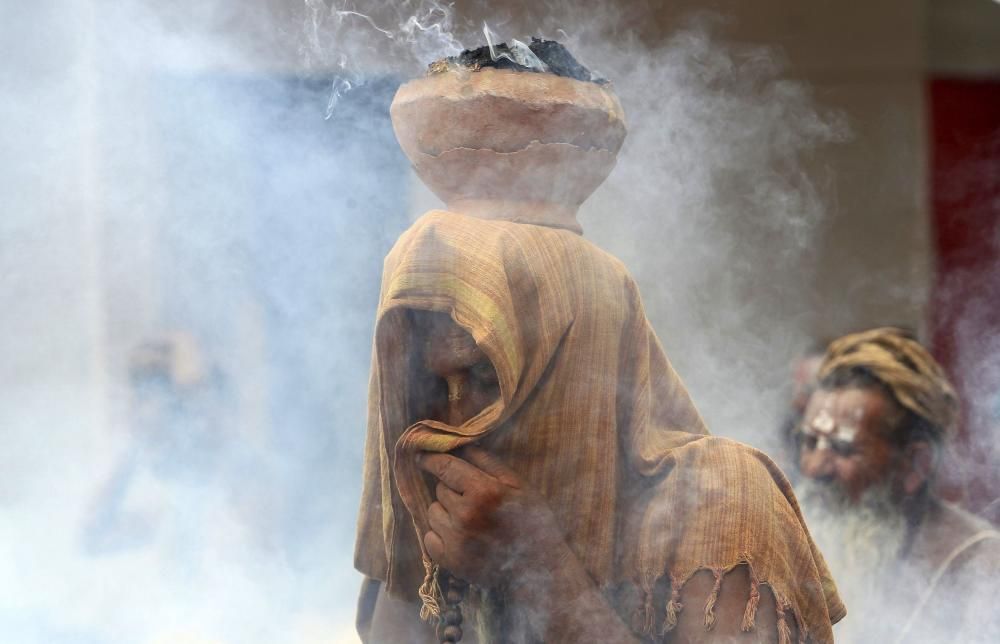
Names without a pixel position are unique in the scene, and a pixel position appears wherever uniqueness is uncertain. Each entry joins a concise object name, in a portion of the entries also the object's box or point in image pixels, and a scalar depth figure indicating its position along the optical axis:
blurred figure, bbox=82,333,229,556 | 4.31
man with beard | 4.47
